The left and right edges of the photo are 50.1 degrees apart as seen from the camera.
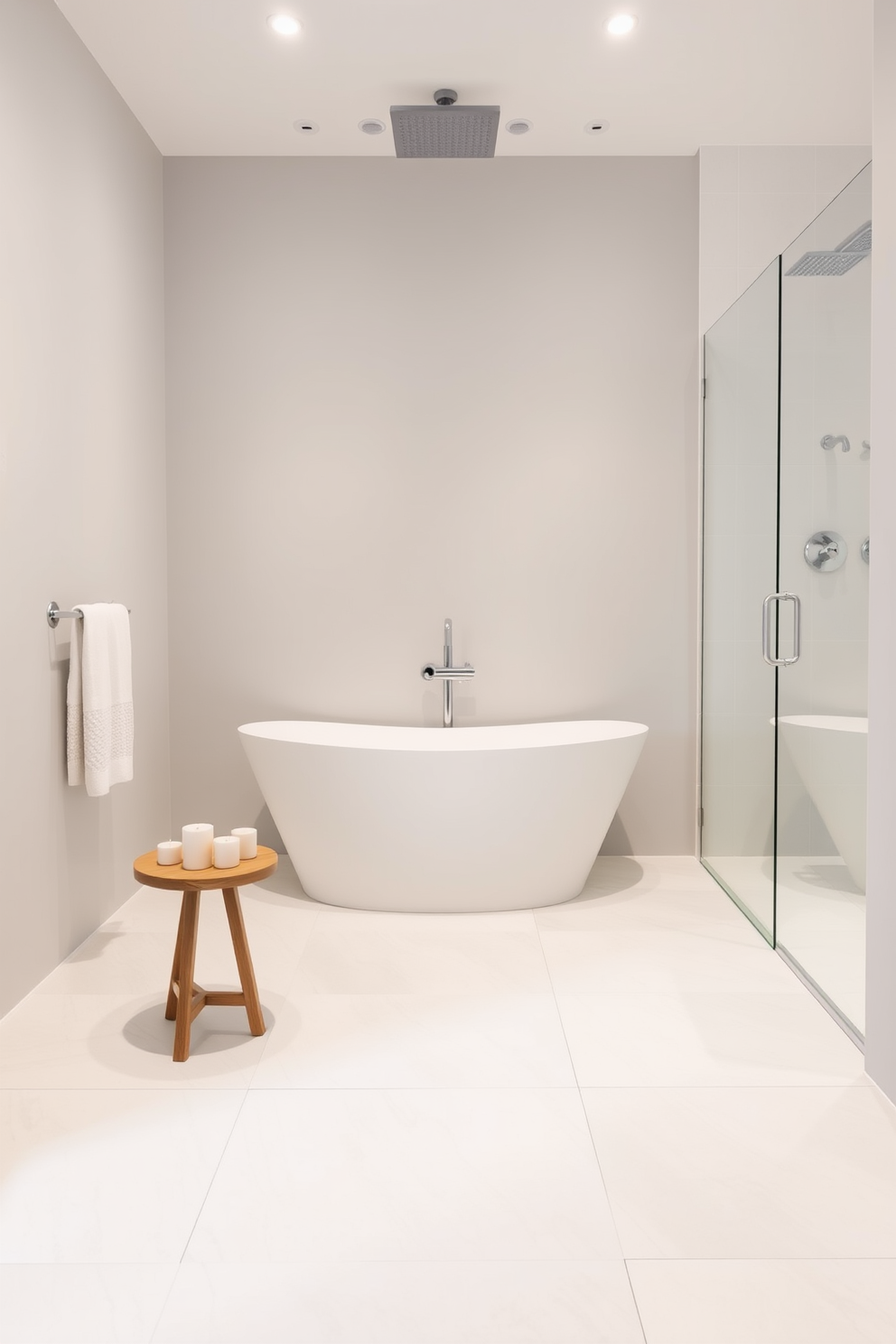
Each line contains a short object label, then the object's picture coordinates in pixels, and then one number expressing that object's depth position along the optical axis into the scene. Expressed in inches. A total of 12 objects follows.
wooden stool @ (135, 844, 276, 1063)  89.4
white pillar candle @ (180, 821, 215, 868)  91.3
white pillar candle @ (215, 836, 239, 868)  91.8
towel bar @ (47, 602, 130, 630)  110.0
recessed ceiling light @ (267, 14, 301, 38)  115.5
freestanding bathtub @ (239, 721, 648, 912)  127.9
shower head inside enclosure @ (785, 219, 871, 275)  90.0
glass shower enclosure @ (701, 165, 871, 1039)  94.3
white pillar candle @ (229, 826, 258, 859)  95.0
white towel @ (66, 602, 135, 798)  113.1
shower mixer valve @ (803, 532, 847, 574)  98.5
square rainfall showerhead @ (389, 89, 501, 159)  127.3
